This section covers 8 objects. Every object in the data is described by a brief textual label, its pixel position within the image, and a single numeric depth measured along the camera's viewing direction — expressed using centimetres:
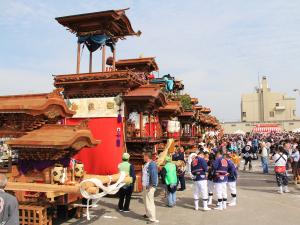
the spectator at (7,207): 474
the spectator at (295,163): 1639
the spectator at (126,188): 1088
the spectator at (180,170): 1397
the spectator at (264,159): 1980
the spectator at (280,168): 1372
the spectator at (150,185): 973
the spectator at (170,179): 1122
